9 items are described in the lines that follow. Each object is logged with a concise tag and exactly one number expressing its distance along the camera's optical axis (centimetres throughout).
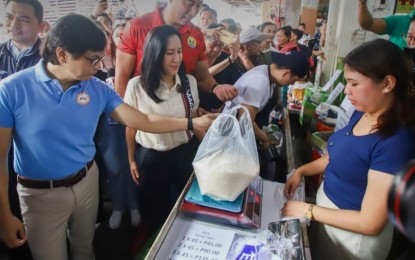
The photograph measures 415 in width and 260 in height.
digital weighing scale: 104
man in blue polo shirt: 118
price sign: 96
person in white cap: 201
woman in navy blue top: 90
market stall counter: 96
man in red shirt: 168
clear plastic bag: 99
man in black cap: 169
